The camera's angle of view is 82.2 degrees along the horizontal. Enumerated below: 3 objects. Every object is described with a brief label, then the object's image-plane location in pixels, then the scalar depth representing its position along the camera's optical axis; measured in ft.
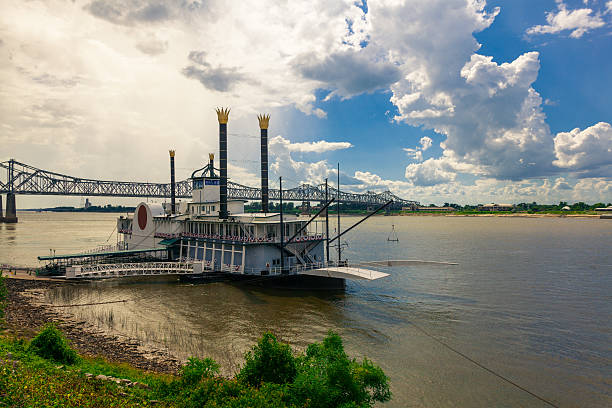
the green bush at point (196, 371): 38.91
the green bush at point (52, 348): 51.26
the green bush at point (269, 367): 40.81
